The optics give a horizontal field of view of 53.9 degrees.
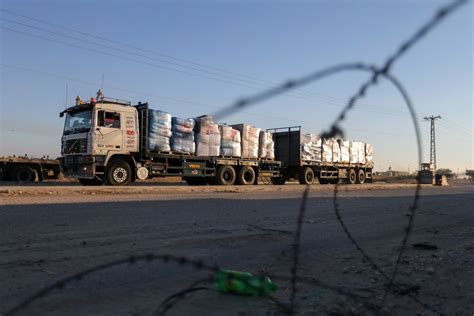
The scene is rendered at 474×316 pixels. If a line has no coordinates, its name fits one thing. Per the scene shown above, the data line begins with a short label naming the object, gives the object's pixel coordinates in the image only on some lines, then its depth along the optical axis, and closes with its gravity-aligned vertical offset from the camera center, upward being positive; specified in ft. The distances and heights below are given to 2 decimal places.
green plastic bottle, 13.33 -3.39
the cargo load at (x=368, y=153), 112.47 +4.98
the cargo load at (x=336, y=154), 97.14 +4.09
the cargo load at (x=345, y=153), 101.15 +4.34
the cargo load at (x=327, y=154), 93.67 +3.87
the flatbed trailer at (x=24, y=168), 79.92 +0.02
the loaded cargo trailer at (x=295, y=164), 90.84 +1.72
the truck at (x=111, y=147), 58.03 +2.84
